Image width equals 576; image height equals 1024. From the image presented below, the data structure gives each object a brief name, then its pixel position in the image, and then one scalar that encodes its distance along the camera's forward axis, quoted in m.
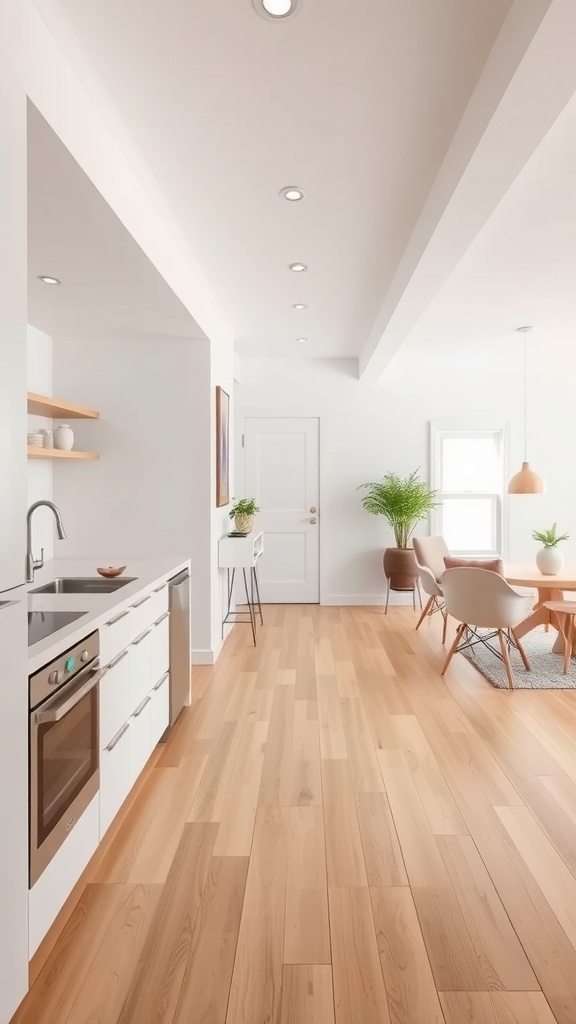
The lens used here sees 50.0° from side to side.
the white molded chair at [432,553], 5.61
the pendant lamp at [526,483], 5.23
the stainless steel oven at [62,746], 1.62
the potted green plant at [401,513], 6.31
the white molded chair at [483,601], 4.02
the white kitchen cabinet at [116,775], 2.17
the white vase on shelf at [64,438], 3.99
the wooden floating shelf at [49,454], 3.46
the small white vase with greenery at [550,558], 4.66
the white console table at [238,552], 4.96
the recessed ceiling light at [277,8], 1.73
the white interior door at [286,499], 6.81
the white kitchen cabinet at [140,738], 2.54
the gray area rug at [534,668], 4.12
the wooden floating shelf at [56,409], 3.38
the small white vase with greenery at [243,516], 5.38
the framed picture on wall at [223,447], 4.87
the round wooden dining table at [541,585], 4.39
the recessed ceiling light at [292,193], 2.84
